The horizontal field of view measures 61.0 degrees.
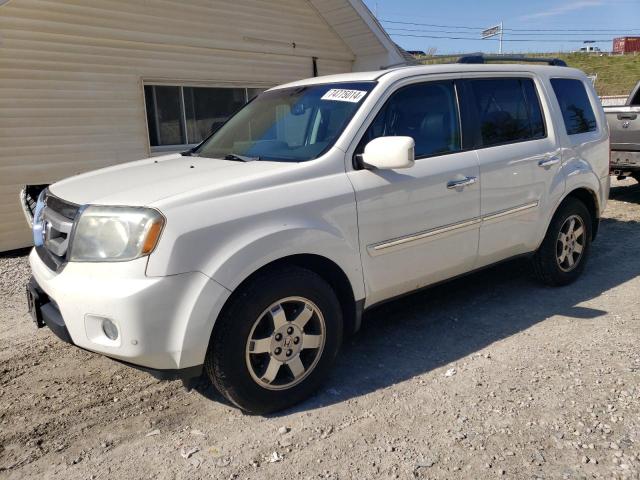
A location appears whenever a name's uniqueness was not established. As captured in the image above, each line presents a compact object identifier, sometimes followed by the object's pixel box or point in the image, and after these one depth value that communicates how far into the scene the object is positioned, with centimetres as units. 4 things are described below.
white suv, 264
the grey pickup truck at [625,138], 845
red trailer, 6412
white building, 700
